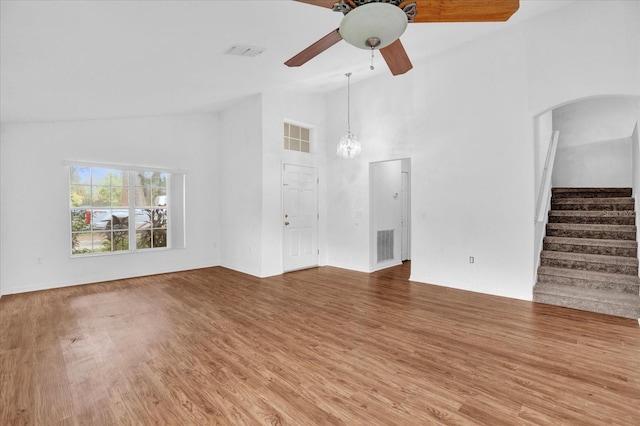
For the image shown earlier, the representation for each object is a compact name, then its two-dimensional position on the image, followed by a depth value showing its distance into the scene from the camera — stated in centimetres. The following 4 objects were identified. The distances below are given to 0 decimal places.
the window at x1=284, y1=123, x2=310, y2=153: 651
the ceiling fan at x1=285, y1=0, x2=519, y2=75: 180
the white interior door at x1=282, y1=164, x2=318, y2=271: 637
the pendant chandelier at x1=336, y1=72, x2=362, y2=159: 571
